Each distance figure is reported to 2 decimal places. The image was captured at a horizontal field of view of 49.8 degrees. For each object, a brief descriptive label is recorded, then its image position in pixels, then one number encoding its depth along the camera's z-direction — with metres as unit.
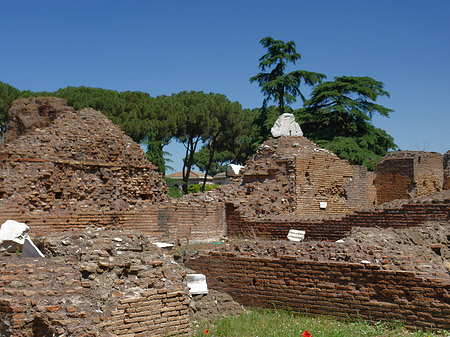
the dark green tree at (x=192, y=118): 27.22
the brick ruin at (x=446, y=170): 17.47
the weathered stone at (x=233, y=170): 14.28
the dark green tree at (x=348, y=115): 22.30
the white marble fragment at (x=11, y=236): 6.69
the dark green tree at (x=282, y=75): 24.11
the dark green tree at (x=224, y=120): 28.42
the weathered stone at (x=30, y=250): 5.47
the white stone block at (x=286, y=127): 14.63
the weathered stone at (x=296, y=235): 10.48
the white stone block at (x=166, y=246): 9.09
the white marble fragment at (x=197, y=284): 6.21
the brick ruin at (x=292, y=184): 12.88
